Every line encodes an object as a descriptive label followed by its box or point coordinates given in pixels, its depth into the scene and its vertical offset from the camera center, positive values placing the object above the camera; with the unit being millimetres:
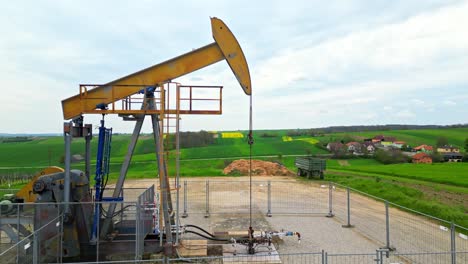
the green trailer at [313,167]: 24594 -2291
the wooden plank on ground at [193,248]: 9005 -3063
